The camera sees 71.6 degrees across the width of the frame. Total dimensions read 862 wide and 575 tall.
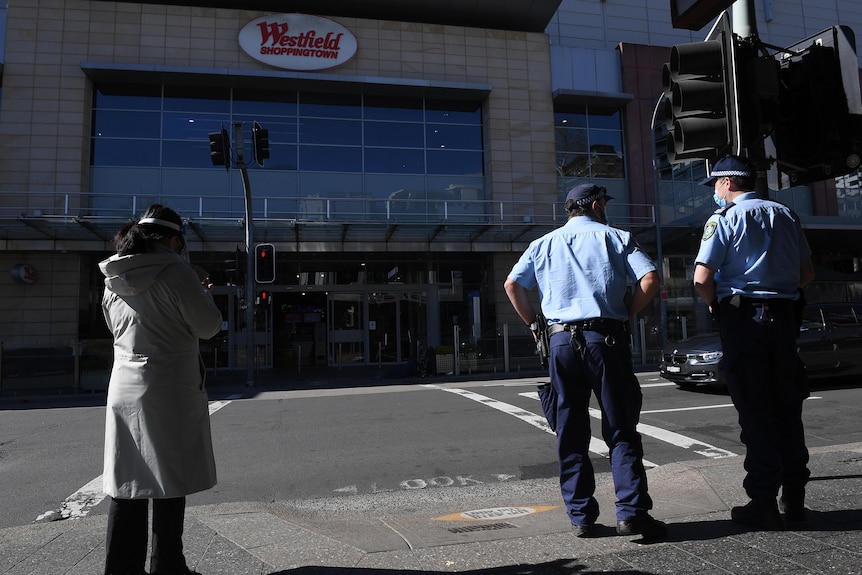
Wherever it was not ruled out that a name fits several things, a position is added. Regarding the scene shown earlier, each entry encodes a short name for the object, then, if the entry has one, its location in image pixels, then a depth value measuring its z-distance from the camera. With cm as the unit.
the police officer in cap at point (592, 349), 312
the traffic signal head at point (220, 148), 1430
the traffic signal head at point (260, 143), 1462
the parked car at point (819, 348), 1028
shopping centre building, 1958
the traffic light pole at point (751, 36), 382
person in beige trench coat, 258
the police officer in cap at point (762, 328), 316
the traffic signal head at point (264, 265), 1594
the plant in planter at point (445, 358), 1767
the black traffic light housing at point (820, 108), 375
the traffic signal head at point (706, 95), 381
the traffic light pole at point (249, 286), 1572
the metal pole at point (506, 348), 1801
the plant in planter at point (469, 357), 1778
